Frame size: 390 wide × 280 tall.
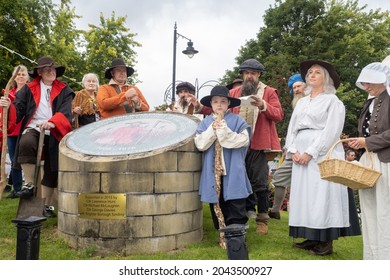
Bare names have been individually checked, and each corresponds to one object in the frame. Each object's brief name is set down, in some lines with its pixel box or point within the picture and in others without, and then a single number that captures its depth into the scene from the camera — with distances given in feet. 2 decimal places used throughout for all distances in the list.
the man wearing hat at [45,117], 17.80
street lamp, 44.04
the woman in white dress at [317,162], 14.47
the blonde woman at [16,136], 21.71
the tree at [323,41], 73.00
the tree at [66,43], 59.67
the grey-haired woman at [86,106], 21.09
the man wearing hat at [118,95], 19.07
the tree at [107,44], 72.95
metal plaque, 14.25
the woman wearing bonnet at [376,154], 12.80
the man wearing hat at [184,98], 20.61
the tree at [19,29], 49.06
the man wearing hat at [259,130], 17.71
